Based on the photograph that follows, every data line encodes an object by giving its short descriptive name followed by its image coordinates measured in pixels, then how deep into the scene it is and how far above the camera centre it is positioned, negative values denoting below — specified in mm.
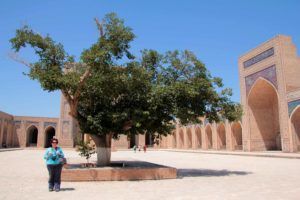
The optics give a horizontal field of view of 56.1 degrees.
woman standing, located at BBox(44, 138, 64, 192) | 6266 -578
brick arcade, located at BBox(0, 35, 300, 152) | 22672 +2474
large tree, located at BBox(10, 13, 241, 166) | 8188 +1555
